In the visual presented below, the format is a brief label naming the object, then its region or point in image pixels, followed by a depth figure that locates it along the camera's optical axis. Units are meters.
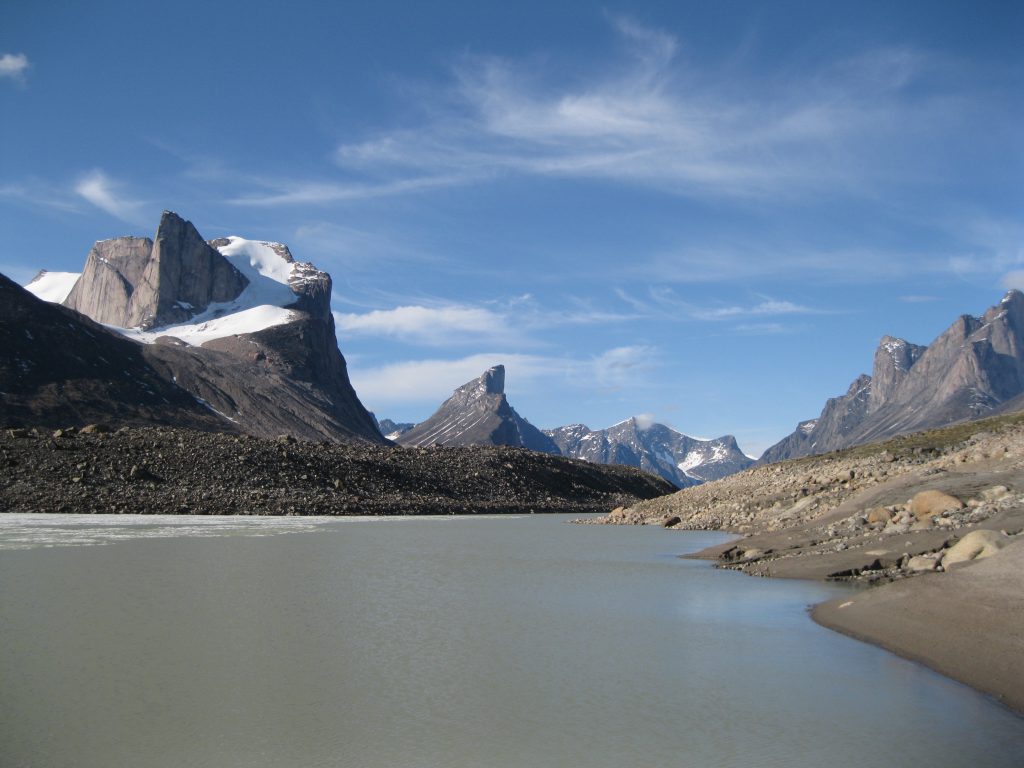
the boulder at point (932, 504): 28.59
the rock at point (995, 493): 29.26
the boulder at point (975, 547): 19.97
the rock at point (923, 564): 20.98
